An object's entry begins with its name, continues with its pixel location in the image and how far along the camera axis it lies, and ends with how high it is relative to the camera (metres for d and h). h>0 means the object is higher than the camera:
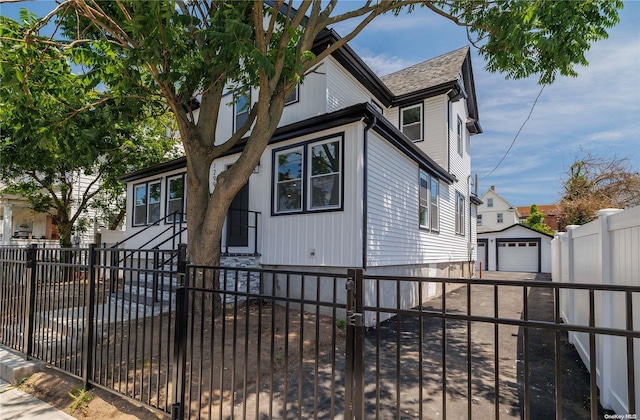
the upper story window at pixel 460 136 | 13.90 +4.16
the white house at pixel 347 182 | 7.38 +1.42
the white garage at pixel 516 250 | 23.14 -0.92
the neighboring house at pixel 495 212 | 35.19 +2.55
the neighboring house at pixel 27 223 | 15.82 +0.35
